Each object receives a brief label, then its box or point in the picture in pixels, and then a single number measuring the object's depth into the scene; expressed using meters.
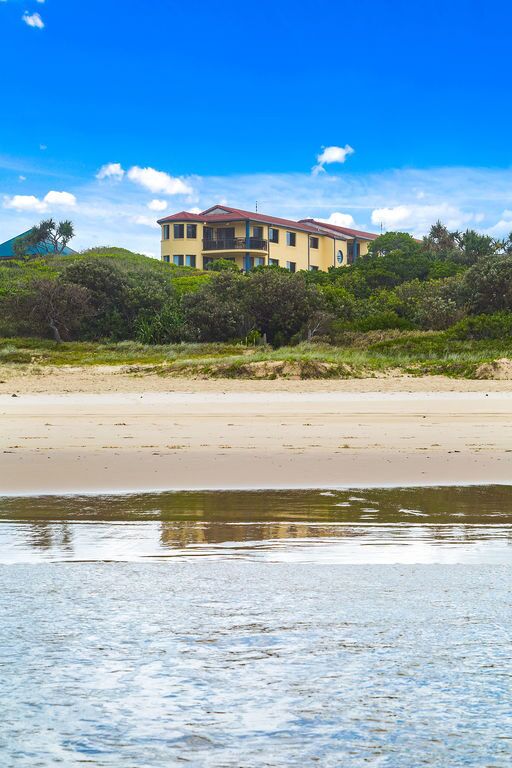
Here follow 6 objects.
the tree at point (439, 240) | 79.31
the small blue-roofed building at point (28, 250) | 83.00
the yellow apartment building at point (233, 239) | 76.44
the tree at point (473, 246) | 68.62
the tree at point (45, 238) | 82.81
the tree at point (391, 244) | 81.93
